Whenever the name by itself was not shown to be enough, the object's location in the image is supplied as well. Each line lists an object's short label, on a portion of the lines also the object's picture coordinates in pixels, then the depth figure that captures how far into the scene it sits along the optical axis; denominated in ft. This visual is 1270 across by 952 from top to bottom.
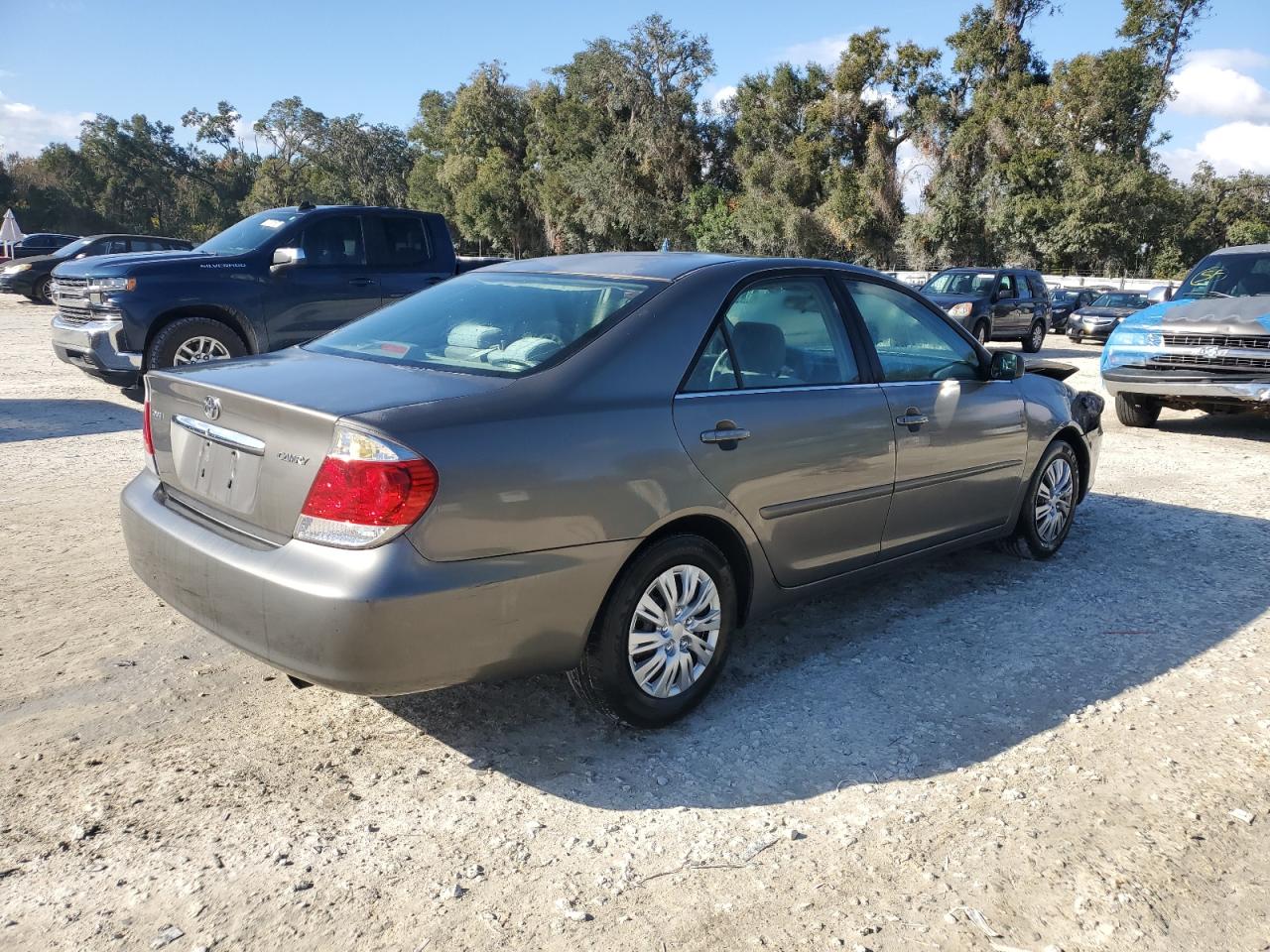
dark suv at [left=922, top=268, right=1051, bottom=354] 64.39
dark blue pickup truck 28.89
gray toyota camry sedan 9.00
